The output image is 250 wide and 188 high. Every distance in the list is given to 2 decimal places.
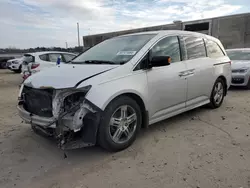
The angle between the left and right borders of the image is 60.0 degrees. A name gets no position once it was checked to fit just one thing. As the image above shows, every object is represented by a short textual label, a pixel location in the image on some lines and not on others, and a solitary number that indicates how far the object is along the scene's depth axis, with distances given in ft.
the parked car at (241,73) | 24.16
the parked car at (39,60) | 29.04
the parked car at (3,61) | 62.95
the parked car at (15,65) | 50.05
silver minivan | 8.82
